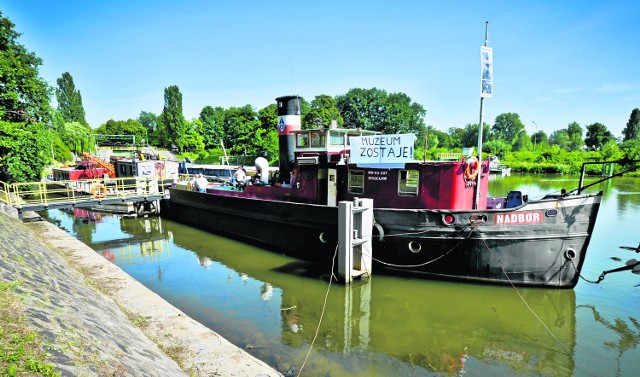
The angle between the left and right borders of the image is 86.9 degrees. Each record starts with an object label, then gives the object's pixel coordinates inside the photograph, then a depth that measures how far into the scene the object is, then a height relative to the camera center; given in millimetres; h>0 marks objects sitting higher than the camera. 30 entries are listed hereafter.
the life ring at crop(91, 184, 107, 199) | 15055 -1988
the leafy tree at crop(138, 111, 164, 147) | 74025 +2977
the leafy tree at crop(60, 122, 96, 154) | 41000 +1496
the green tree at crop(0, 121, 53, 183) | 18730 +7
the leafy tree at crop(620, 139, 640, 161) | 44912 -98
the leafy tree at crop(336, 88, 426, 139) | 56250 +6607
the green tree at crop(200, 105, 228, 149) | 64688 +4004
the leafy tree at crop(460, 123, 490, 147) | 94012 +3981
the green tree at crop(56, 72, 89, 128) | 74688 +11216
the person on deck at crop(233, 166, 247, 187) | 14912 -1231
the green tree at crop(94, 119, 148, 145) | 80125 +5334
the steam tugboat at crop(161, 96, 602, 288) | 8227 -1785
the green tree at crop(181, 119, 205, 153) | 66512 +2462
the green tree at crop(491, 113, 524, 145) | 114738 +7477
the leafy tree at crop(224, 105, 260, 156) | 51938 +2930
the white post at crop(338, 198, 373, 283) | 8727 -2358
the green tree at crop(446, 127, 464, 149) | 93562 +3157
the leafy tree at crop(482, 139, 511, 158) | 62125 -7
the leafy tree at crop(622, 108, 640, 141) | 74062 +4642
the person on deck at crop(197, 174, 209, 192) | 16367 -1643
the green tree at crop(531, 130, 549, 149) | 112125 +4234
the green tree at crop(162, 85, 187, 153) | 69688 +7166
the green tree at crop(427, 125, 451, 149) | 91531 +3325
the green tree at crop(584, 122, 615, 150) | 69062 +2569
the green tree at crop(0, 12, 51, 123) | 18625 +3825
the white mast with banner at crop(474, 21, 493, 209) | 8258 +1763
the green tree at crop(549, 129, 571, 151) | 97062 +2247
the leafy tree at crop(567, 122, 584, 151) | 87625 +2198
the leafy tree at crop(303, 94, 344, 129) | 51781 +6164
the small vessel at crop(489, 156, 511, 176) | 49700 -2949
